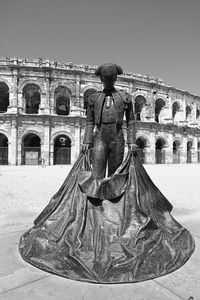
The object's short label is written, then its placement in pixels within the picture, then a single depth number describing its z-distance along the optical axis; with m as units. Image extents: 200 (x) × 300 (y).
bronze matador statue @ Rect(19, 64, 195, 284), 2.25
